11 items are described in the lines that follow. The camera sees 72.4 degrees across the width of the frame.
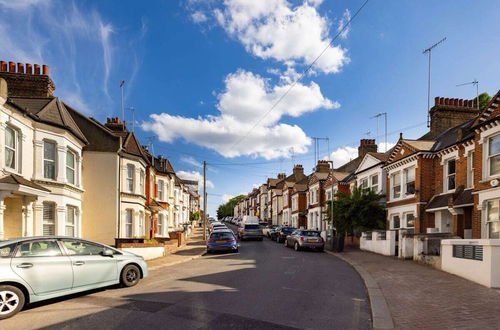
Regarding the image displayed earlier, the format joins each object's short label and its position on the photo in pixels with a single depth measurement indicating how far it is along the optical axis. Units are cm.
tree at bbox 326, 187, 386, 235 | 2286
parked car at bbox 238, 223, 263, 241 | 3148
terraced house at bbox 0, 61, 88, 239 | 1223
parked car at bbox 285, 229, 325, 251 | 2242
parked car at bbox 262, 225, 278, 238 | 3761
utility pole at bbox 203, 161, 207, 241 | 3091
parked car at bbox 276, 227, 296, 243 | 3041
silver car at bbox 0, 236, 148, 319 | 698
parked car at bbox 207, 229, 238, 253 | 2080
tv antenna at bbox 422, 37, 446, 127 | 2130
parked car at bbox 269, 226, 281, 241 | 3262
